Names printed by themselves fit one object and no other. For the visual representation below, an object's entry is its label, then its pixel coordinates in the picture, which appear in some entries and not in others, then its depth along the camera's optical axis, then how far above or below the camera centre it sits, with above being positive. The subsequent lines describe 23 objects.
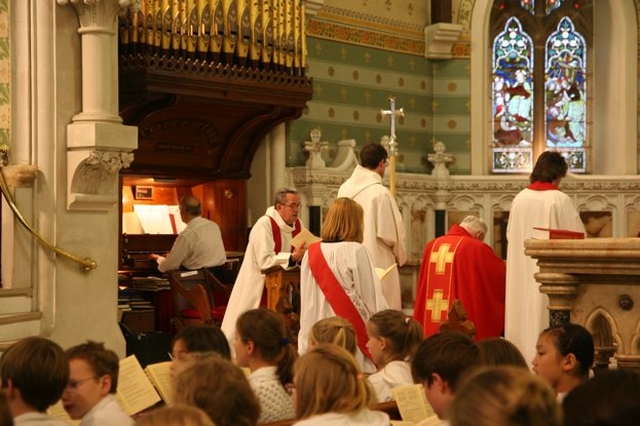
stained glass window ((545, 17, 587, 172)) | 22.31 +1.44
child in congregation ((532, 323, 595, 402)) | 7.42 -0.64
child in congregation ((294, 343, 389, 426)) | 5.29 -0.56
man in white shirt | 15.49 -0.32
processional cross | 14.78 +0.60
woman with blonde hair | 10.40 -0.40
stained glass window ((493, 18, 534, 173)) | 22.11 +1.43
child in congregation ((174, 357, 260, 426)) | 4.88 -0.53
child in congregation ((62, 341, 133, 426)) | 6.21 -0.66
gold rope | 12.85 -0.19
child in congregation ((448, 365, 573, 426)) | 3.32 -0.38
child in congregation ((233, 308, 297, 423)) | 7.09 -0.60
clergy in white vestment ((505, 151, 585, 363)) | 12.54 -0.18
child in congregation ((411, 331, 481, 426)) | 6.13 -0.57
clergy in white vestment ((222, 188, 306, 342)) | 13.74 -0.38
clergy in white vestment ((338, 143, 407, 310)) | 13.12 +0.00
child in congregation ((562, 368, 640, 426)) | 3.66 -0.42
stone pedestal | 9.69 -0.43
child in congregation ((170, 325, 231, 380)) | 6.93 -0.54
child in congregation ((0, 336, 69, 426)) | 5.68 -0.56
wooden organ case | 15.37 +1.07
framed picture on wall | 17.40 +0.17
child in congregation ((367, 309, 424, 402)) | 8.30 -0.64
